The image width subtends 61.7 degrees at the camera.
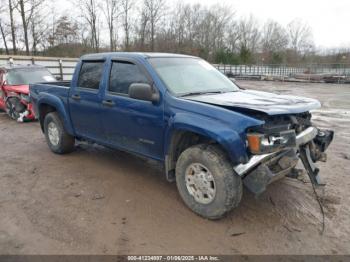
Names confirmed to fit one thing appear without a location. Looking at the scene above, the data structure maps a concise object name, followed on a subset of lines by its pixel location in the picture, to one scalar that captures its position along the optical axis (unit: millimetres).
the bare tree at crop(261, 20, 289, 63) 60625
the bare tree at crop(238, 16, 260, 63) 58938
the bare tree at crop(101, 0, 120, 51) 36094
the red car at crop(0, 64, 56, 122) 9172
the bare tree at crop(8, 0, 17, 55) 24225
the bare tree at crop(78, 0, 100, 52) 33781
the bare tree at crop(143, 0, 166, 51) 39734
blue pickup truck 3053
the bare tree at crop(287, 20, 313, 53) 65962
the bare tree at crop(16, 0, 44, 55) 24531
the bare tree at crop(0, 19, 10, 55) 25519
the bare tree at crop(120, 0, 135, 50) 37469
